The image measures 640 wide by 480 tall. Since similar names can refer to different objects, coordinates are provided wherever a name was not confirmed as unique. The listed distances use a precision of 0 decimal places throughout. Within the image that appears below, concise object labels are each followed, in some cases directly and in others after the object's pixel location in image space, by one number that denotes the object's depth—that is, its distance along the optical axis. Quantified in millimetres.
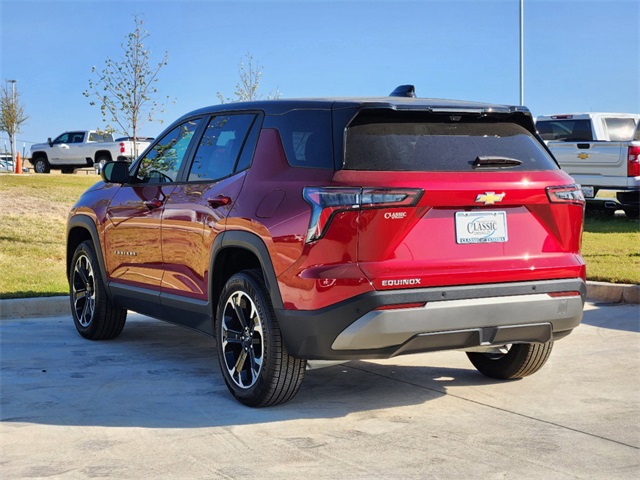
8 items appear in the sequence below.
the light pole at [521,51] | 37656
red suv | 5152
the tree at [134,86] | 24266
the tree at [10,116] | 64062
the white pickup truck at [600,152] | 17891
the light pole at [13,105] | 63719
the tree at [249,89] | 31272
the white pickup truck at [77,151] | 37312
